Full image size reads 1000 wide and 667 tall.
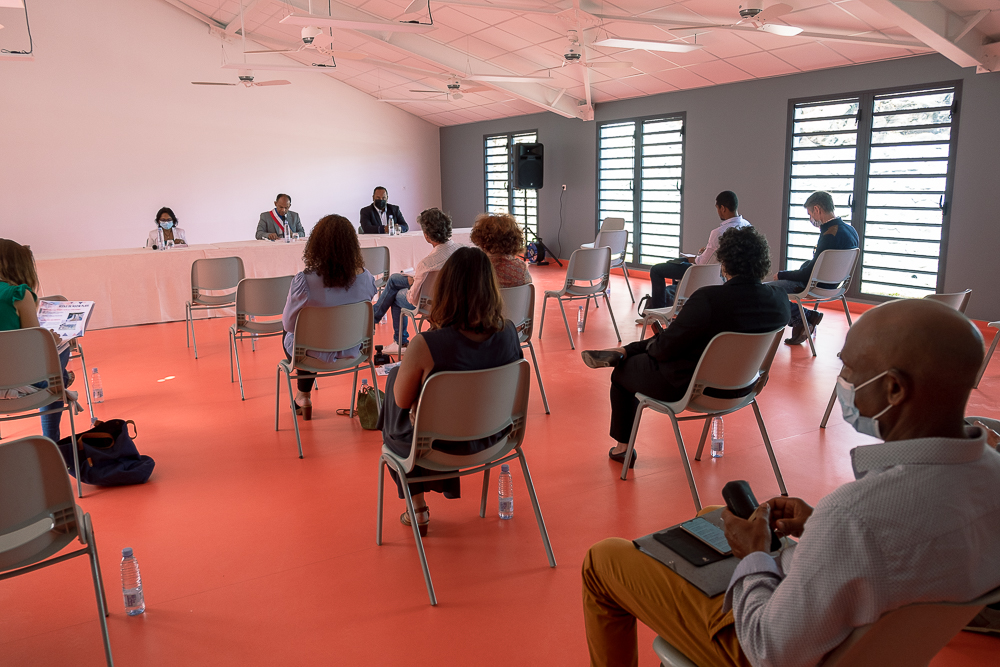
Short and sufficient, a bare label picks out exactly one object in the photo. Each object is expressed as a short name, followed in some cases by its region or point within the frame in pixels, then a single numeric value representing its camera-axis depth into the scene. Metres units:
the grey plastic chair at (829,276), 5.91
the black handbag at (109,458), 3.53
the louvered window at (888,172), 7.07
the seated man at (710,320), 3.06
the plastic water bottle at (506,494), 3.11
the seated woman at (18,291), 3.60
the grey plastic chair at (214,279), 6.11
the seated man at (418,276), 5.14
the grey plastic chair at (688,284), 5.39
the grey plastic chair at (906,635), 1.20
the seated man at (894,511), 1.17
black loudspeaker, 12.09
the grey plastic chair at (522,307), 4.54
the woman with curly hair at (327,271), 4.09
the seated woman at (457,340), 2.54
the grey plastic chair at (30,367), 3.24
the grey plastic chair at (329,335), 3.85
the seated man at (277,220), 8.92
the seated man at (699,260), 6.11
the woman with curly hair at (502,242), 4.72
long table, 7.03
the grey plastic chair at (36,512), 1.85
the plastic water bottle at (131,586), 2.46
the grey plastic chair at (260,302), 4.94
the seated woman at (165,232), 7.94
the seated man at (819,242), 6.12
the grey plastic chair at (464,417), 2.44
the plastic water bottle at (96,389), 5.00
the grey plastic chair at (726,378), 2.97
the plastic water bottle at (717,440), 3.81
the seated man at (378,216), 9.66
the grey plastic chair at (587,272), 6.26
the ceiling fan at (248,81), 8.91
